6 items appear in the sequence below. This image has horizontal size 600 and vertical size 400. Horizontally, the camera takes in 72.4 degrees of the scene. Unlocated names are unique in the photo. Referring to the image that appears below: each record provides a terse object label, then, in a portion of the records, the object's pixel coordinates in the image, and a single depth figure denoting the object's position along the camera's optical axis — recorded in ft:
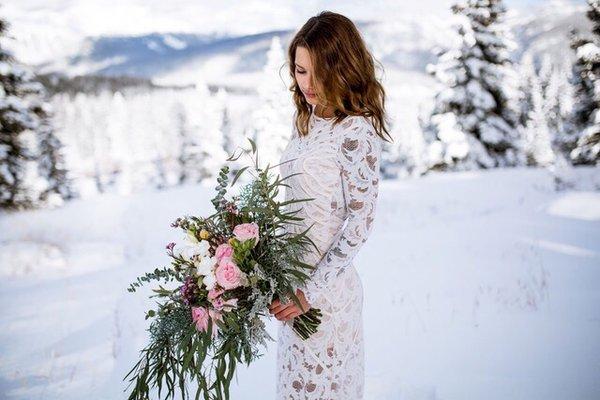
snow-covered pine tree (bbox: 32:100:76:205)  85.14
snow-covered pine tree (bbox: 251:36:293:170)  85.25
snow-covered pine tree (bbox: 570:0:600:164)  54.65
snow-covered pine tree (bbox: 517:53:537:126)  172.94
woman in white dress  7.18
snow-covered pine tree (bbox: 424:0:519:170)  65.00
